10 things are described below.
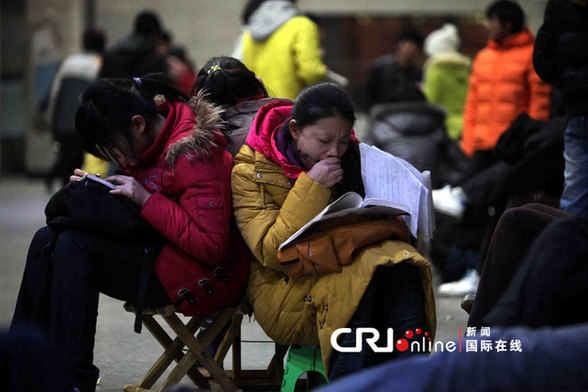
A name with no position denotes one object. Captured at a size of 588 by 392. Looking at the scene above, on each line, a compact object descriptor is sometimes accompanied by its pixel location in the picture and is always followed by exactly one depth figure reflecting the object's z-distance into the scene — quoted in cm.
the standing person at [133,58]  1658
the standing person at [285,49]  1391
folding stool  773
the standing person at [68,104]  2009
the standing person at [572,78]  1012
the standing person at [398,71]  2103
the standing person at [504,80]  1434
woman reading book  699
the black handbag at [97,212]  743
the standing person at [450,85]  1975
